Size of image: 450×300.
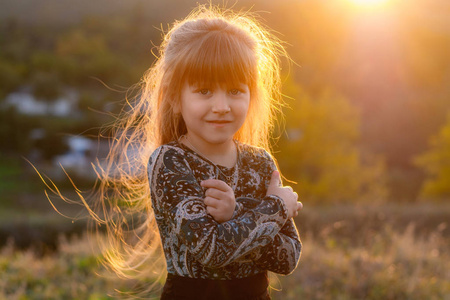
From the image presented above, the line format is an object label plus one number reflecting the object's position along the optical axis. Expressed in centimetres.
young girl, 158
